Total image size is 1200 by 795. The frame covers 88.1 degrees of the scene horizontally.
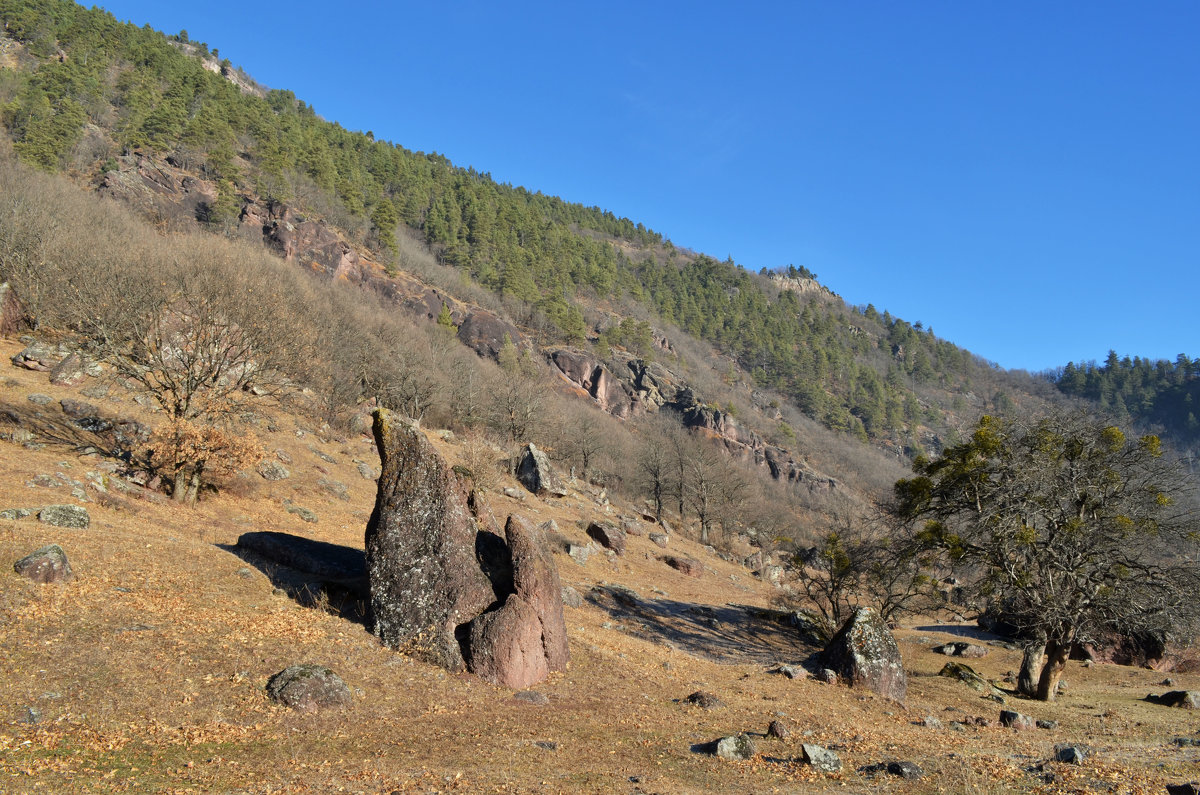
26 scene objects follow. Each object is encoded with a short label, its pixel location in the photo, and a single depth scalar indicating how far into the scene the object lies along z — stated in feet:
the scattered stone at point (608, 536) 124.77
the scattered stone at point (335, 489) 105.91
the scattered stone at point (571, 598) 80.69
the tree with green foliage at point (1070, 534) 61.26
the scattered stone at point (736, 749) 35.65
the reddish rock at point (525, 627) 43.93
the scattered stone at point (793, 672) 62.23
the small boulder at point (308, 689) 34.99
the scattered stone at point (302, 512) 90.58
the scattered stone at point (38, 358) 105.40
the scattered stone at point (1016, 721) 49.44
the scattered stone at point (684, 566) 133.69
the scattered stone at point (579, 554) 110.83
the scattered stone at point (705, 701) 47.75
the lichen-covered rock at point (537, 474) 151.23
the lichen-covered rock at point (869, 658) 59.00
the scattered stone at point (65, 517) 54.29
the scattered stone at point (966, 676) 66.33
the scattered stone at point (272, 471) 100.51
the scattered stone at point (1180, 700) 60.59
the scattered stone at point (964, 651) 87.86
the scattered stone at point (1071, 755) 35.04
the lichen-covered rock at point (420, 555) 45.42
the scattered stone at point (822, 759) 33.78
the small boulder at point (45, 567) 40.37
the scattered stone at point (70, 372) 102.22
